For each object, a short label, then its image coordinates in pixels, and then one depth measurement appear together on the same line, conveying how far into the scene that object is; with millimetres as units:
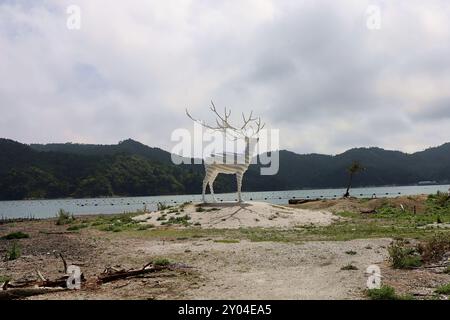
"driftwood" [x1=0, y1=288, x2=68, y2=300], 9758
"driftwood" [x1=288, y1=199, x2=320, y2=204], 55994
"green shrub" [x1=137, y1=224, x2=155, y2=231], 27144
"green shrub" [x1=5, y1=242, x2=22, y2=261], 16112
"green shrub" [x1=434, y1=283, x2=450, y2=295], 9742
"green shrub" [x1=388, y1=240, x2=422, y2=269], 12984
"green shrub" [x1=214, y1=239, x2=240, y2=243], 19330
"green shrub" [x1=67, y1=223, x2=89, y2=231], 28505
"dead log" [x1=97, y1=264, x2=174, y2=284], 11438
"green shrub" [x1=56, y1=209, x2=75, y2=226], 34525
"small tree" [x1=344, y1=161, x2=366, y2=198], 64062
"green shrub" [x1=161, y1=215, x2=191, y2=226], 28828
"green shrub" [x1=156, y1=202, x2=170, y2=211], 34612
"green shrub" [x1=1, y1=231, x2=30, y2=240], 23569
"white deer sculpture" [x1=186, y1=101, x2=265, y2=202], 33438
